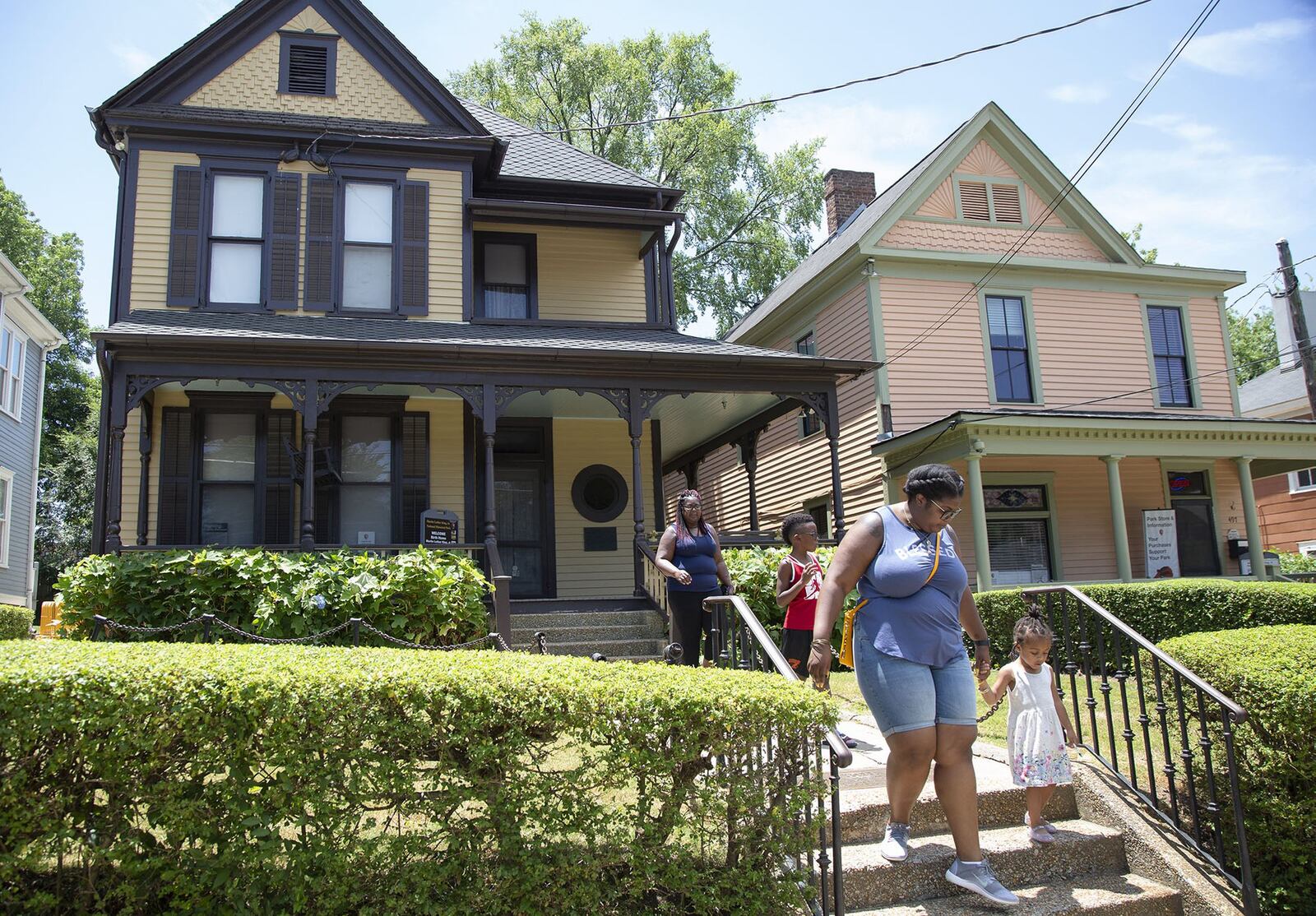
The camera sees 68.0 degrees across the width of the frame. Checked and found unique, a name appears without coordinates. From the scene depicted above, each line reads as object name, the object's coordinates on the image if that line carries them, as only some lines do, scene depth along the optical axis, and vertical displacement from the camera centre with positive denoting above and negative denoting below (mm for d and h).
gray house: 20844 +4784
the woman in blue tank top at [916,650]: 4230 -203
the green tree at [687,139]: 30062 +14501
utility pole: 16391 +4558
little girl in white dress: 4848 -630
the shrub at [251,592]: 9438 +326
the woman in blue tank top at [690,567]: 7152 +321
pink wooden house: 16391 +4034
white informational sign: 17094 +885
